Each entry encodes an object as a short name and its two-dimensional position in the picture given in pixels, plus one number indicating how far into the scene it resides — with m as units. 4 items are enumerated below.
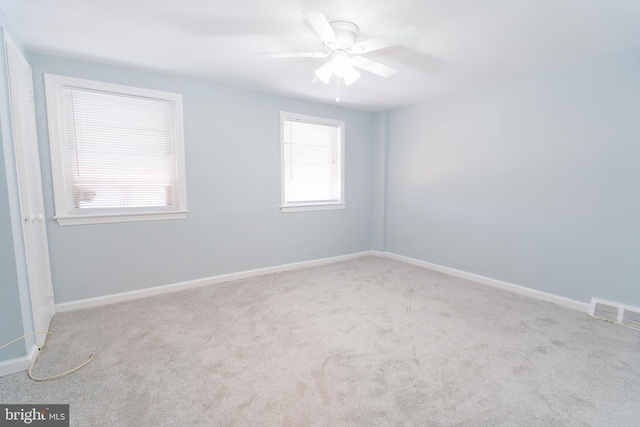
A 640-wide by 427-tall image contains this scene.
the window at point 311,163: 4.12
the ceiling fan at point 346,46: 1.78
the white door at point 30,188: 2.04
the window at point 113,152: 2.73
